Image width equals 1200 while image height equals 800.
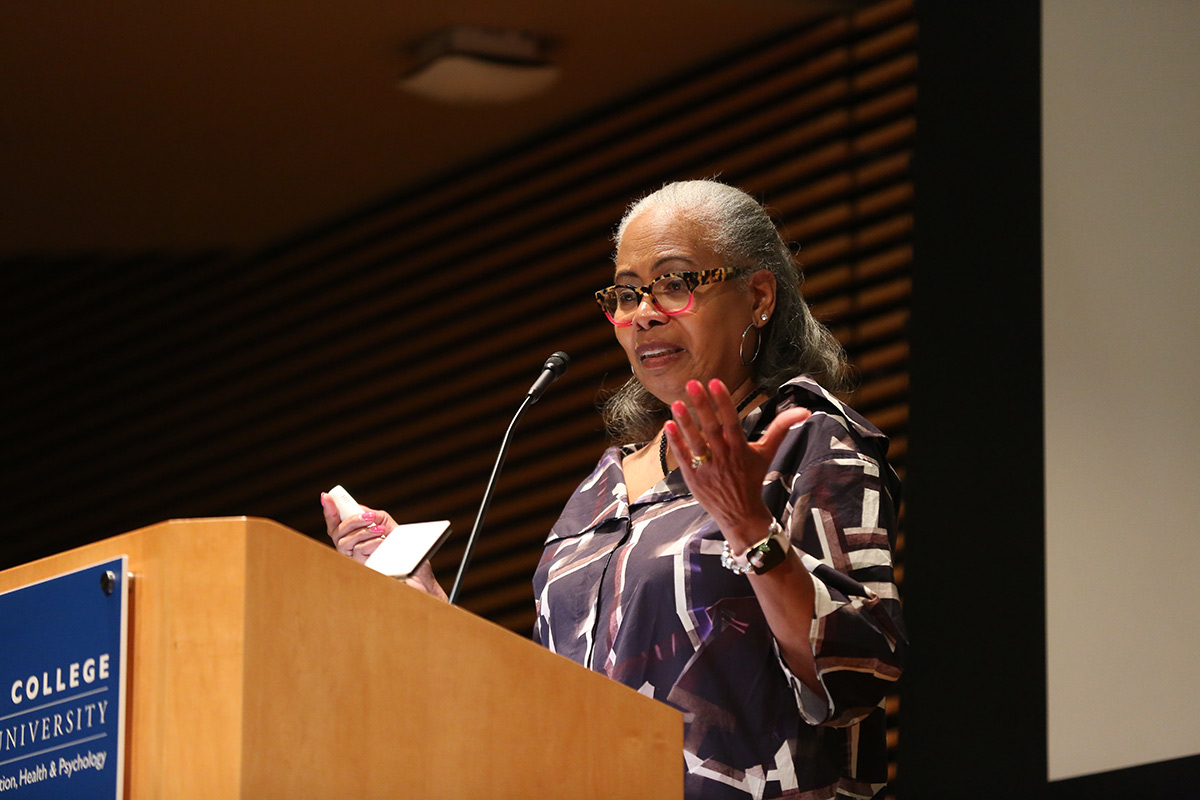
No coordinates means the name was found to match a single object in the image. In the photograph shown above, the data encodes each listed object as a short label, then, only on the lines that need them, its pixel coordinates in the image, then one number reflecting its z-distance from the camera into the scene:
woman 3.38
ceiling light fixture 9.80
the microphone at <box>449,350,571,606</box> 4.11
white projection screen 6.55
